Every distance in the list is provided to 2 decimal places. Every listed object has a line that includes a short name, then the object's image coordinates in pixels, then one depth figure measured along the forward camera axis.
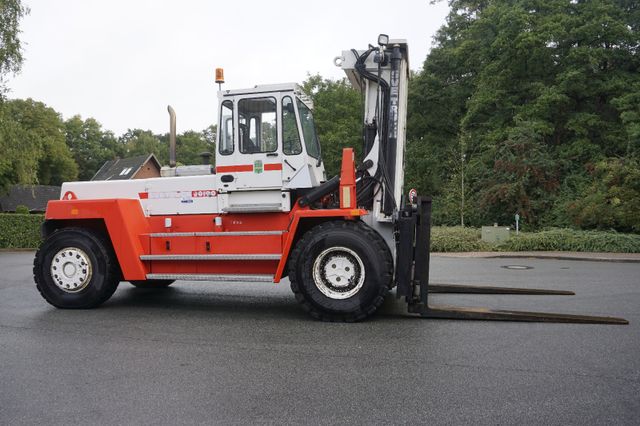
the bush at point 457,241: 19.38
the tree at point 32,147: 24.94
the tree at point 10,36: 24.14
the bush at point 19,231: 24.86
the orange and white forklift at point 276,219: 6.68
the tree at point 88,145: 83.25
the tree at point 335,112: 38.56
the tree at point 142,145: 90.56
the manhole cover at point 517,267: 13.73
